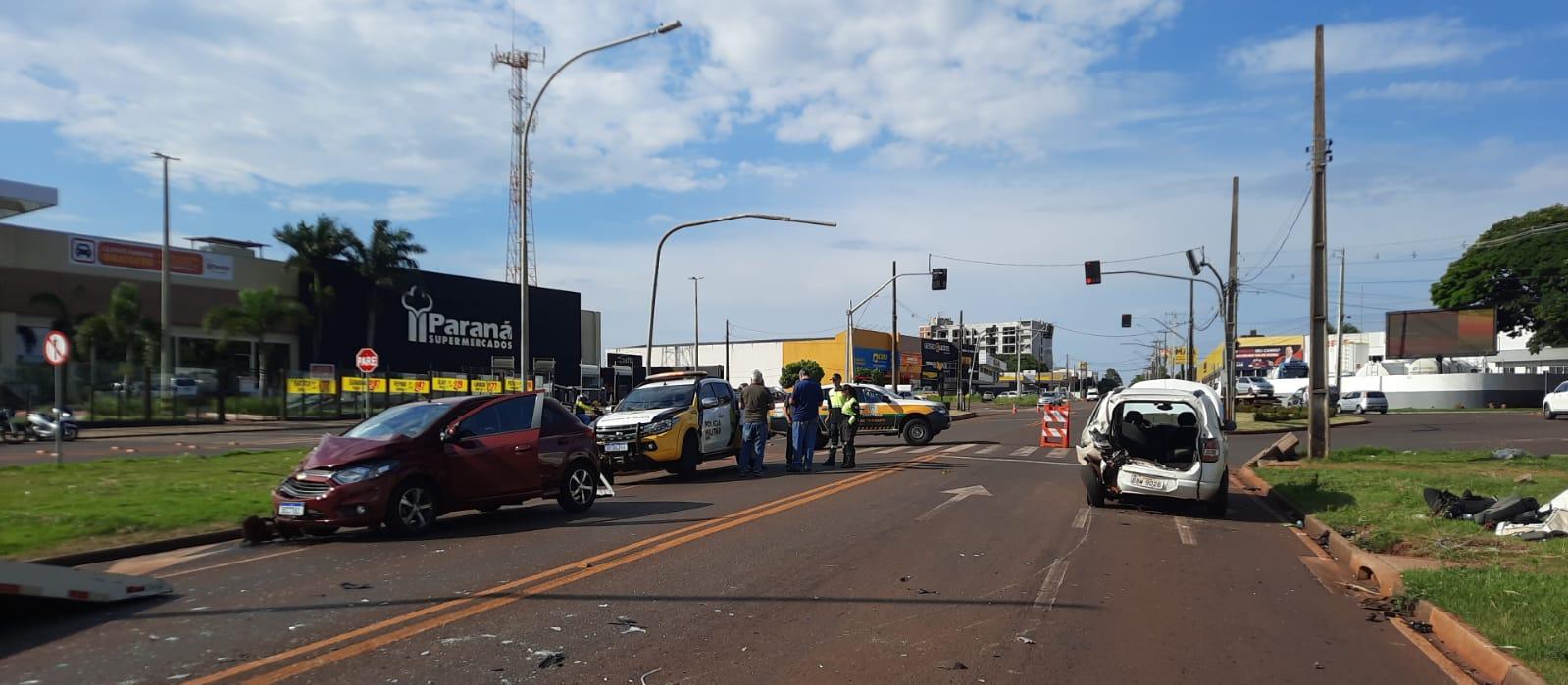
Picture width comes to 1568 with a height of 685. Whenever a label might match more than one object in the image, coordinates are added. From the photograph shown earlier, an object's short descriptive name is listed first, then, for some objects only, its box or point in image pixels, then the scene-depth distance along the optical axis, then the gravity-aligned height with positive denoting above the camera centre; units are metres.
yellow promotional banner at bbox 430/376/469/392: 49.81 -1.82
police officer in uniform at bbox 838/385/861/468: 19.77 -1.39
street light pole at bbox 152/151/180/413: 38.78 +0.28
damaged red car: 10.15 -1.27
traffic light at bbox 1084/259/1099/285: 37.28 +2.82
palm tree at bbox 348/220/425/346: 57.03 +4.83
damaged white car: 12.79 -1.27
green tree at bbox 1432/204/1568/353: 65.12 +5.16
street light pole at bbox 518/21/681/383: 19.97 +1.32
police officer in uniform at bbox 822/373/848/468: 19.97 -1.24
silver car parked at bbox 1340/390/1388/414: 52.47 -2.52
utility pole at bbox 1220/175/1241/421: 35.94 +0.20
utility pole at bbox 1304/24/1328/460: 21.03 +1.13
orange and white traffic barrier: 24.97 -1.81
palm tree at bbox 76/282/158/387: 43.00 +0.57
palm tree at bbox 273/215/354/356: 54.81 +5.16
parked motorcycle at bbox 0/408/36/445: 28.62 -2.40
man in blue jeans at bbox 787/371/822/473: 18.27 -1.12
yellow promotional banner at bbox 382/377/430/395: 48.06 -1.84
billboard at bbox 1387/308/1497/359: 63.31 +1.25
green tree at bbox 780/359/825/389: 92.69 -1.80
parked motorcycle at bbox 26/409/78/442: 29.44 -2.35
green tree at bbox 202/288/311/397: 48.69 +1.38
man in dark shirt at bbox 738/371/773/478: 17.81 -1.25
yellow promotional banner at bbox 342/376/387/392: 45.81 -1.71
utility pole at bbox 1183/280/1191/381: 59.44 +1.53
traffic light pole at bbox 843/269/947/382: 44.75 +0.45
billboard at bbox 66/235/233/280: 45.47 +4.00
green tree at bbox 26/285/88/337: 43.00 +1.32
